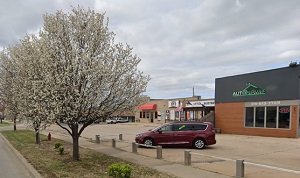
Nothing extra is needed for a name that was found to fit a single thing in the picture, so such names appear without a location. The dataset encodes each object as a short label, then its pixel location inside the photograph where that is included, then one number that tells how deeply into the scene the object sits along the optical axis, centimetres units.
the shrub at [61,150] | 1452
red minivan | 1697
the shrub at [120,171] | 812
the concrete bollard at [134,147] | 1503
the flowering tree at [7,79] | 2160
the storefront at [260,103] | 2359
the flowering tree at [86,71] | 1041
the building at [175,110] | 4103
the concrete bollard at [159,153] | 1308
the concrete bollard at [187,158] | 1128
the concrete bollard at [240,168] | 907
